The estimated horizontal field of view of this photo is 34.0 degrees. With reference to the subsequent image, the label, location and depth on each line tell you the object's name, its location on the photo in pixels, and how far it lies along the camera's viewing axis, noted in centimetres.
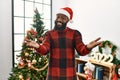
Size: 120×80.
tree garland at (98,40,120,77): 277
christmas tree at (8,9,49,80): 268
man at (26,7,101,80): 181
